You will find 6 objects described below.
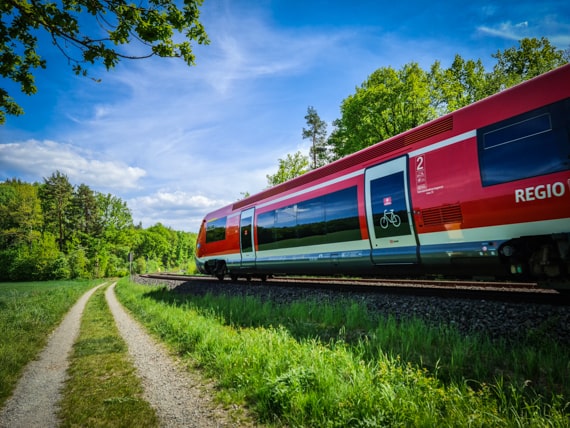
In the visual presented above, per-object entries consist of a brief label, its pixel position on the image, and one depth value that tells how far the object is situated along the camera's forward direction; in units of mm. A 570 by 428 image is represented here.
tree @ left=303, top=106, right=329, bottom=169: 41375
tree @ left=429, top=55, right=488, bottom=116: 24312
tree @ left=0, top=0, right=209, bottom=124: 5391
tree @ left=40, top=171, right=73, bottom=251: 59844
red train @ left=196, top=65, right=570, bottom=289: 4480
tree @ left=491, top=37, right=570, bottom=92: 24125
